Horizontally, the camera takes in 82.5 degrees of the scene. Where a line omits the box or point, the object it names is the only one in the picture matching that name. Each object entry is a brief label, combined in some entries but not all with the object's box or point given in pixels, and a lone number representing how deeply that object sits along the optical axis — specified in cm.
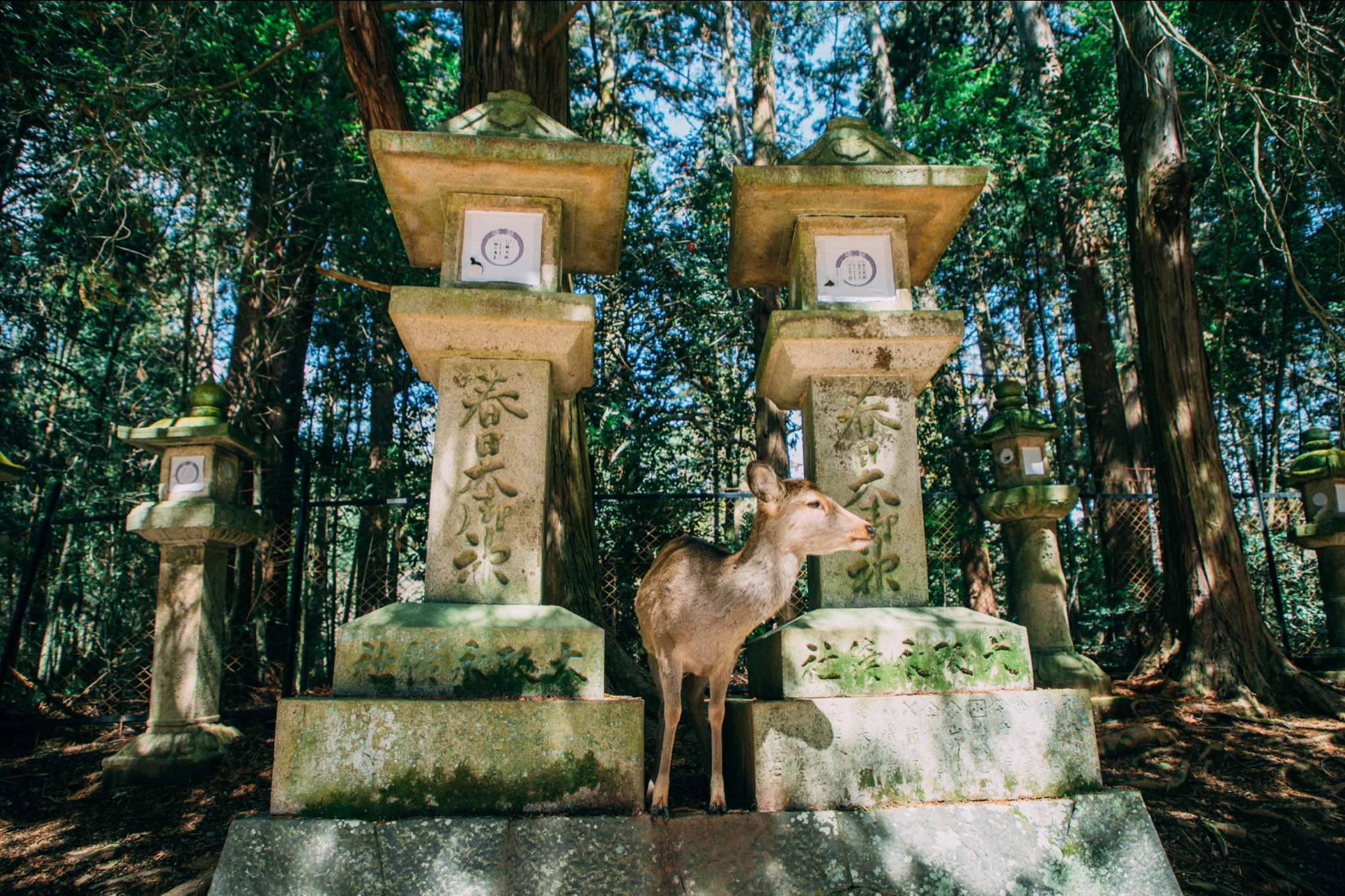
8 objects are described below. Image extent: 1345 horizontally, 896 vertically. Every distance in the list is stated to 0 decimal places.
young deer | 262
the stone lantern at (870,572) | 267
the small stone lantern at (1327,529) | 641
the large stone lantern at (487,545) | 246
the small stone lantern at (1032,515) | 594
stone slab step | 231
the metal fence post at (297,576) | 586
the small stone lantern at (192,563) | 500
